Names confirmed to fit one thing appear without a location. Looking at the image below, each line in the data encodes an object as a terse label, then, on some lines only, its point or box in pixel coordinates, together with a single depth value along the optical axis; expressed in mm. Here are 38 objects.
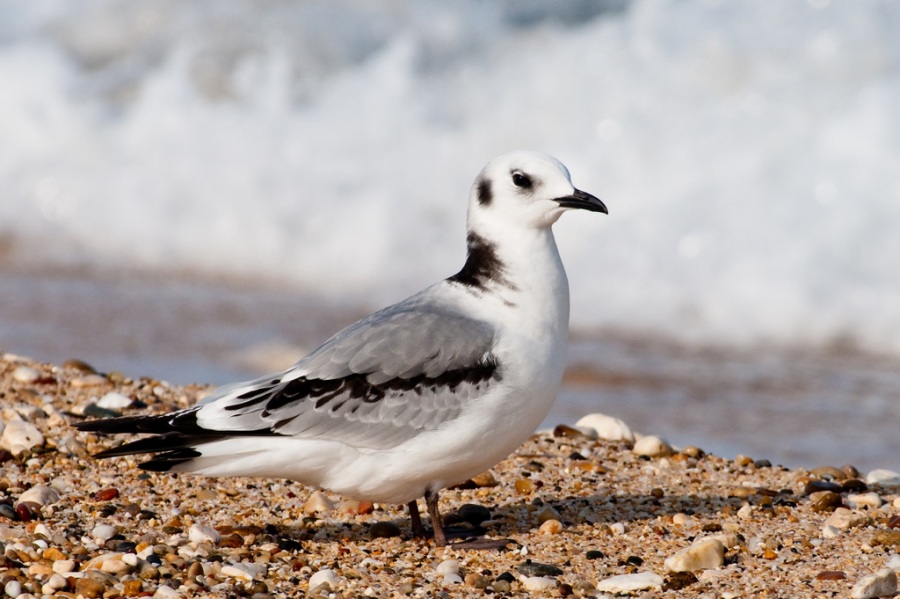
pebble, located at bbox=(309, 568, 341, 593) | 8383
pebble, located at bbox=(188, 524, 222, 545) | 9141
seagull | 8812
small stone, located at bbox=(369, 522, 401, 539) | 9703
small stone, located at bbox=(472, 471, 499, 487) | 10925
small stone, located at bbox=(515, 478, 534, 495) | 10750
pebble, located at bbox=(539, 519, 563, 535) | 9617
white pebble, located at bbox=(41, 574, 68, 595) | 8094
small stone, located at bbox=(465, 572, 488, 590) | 8578
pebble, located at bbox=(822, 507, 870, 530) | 9867
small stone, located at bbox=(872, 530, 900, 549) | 9430
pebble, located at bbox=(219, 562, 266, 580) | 8508
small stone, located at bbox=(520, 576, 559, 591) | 8516
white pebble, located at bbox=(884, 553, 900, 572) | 8852
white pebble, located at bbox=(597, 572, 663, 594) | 8523
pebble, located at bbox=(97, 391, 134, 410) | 12289
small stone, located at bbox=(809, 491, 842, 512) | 10461
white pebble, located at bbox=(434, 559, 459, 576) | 8805
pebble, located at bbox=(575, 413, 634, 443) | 12641
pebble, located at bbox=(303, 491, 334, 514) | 10133
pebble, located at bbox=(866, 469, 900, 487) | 11617
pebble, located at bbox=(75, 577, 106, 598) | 8091
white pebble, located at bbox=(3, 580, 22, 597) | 7992
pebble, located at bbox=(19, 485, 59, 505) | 9609
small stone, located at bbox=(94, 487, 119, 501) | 9875
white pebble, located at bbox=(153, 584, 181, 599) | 8109
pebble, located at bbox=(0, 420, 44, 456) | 10787
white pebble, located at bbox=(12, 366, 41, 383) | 12904
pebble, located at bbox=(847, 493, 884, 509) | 10703
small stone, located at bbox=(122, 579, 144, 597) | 8148
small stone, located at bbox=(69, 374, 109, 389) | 13016
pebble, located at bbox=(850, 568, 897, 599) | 8242
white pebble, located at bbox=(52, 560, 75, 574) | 8367
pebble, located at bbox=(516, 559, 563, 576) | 8734
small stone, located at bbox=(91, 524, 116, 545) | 9010
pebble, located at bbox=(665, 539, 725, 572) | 8836
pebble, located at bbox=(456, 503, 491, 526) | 10109
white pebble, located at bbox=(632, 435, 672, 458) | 12039
